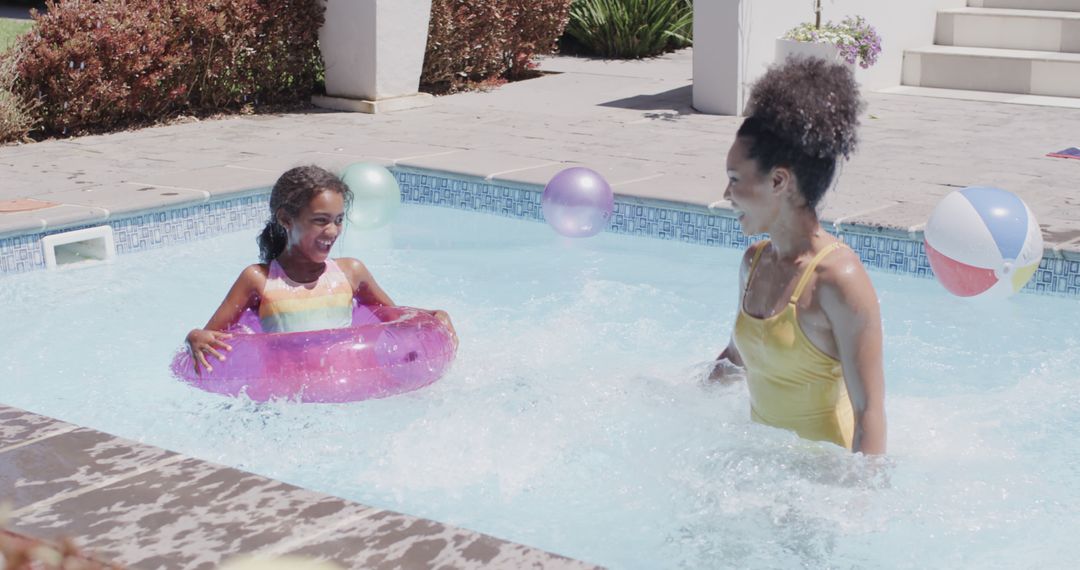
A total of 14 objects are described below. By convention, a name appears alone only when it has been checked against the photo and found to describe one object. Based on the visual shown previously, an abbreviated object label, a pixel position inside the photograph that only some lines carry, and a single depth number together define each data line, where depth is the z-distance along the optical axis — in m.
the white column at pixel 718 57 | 11.02
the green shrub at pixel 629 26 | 15.12
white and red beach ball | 5.57
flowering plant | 10.85
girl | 4.78
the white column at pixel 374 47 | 11.60
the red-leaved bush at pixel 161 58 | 10.07
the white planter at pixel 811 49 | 10.75
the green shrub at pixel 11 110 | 9.76
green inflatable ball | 7.52
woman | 3.16
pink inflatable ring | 4.69
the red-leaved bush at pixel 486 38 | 12.75
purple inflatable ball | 7.30
